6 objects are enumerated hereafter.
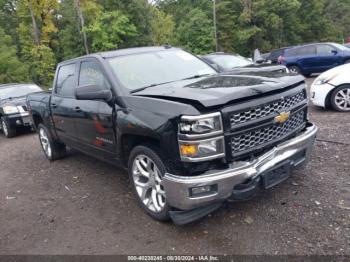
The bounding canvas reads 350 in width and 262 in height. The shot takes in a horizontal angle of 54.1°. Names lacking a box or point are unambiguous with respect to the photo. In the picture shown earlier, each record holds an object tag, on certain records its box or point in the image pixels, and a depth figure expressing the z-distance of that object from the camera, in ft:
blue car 48.84
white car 23.77
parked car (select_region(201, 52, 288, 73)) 36.58
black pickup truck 10.14
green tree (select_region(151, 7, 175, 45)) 106.01
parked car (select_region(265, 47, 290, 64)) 57.48
